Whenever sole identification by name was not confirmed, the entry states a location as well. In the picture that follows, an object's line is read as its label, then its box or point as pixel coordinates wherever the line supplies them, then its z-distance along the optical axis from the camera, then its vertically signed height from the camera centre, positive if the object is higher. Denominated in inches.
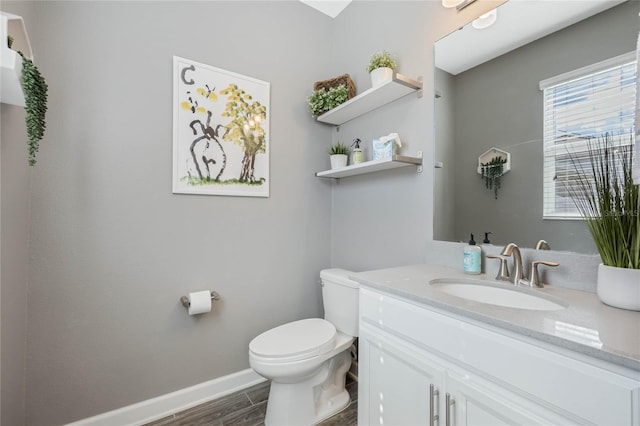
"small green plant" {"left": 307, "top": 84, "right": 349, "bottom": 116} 75.7 +32.4
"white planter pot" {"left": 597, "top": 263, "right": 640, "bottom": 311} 30.9 -8.3
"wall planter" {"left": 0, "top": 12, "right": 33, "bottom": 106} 31.3 +17.7
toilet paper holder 64.5 -20.5
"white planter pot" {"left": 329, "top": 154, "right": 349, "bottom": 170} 77.4 +15.1
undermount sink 39.0 -12.3
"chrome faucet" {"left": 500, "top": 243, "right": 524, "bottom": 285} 44.0 -7.5
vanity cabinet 23.7 -17.5
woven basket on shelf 76.0 +36.9
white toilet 54.3 -29.4
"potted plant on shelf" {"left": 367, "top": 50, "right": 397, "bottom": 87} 62.6 +33.8
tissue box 61.9 +15.6
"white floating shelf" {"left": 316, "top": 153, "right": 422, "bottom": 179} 59.7 +11.6
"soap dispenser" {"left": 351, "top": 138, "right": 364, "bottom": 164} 74.0 +16.5
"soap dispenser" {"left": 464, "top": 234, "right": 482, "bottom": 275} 50.0 -8.1
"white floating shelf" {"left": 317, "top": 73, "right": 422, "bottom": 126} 60.9 +28.6
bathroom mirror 40.9 +21.2
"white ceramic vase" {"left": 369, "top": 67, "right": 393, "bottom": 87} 62.5 +31.8
